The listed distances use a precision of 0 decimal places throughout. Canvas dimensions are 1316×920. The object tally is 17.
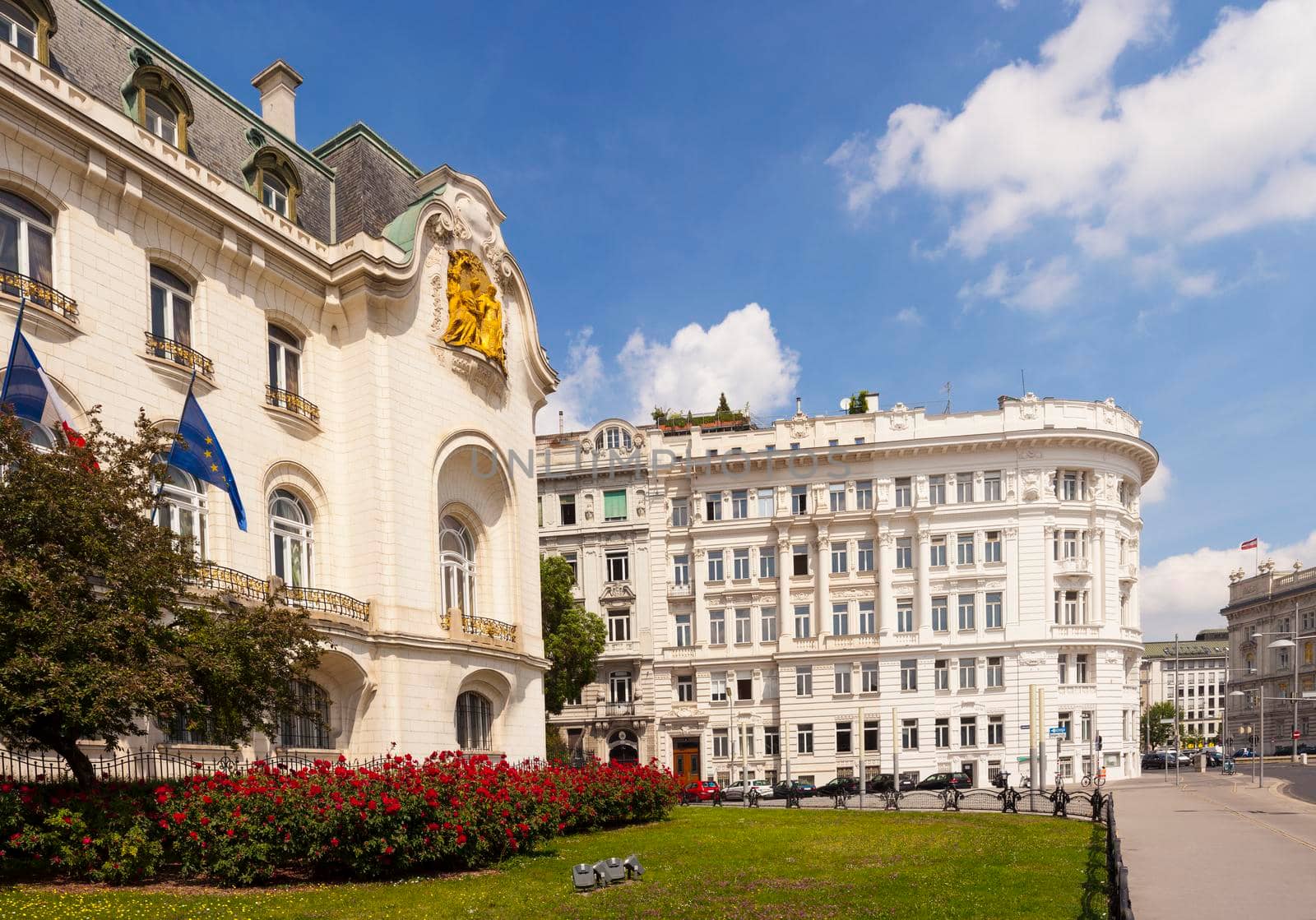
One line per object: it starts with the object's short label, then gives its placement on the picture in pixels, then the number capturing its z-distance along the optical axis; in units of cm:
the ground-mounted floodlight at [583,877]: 1616
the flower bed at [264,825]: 1507
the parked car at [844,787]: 4867
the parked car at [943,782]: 5041
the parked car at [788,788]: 4781
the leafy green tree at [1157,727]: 14438
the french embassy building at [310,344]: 2177
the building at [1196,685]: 16912
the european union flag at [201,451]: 2141
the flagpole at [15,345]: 1798
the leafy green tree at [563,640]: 4672
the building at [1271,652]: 9500
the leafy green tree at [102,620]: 1427
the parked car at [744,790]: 4828
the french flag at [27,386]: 1829
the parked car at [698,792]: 4728
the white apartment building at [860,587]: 5597
